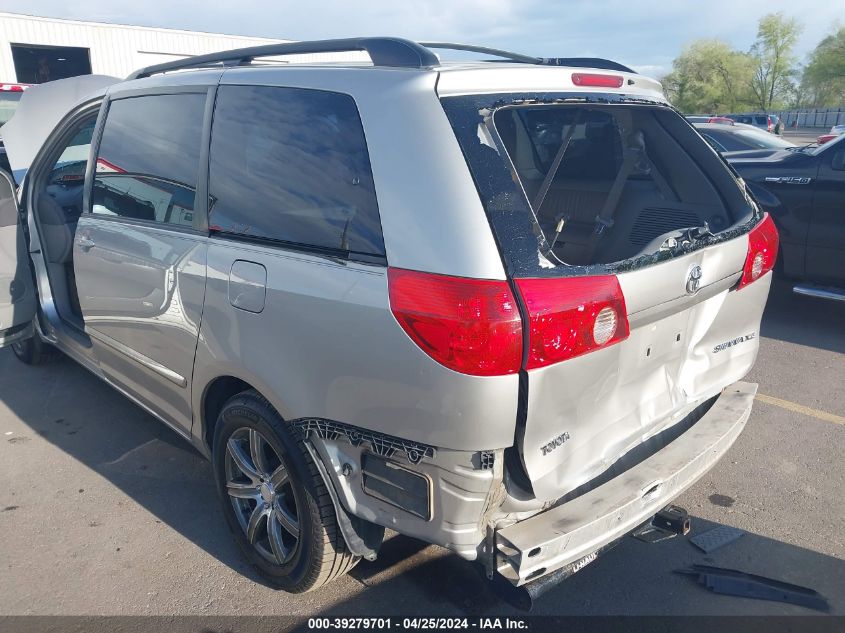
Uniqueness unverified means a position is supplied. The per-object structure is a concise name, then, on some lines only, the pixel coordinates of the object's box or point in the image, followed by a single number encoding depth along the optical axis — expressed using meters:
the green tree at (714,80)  74.31
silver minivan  2.07
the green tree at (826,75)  73.44
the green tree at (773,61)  76.38
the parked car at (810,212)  5.64
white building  28.86
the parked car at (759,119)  35.08
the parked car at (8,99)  10.47
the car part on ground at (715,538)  3.09
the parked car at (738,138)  11.24
